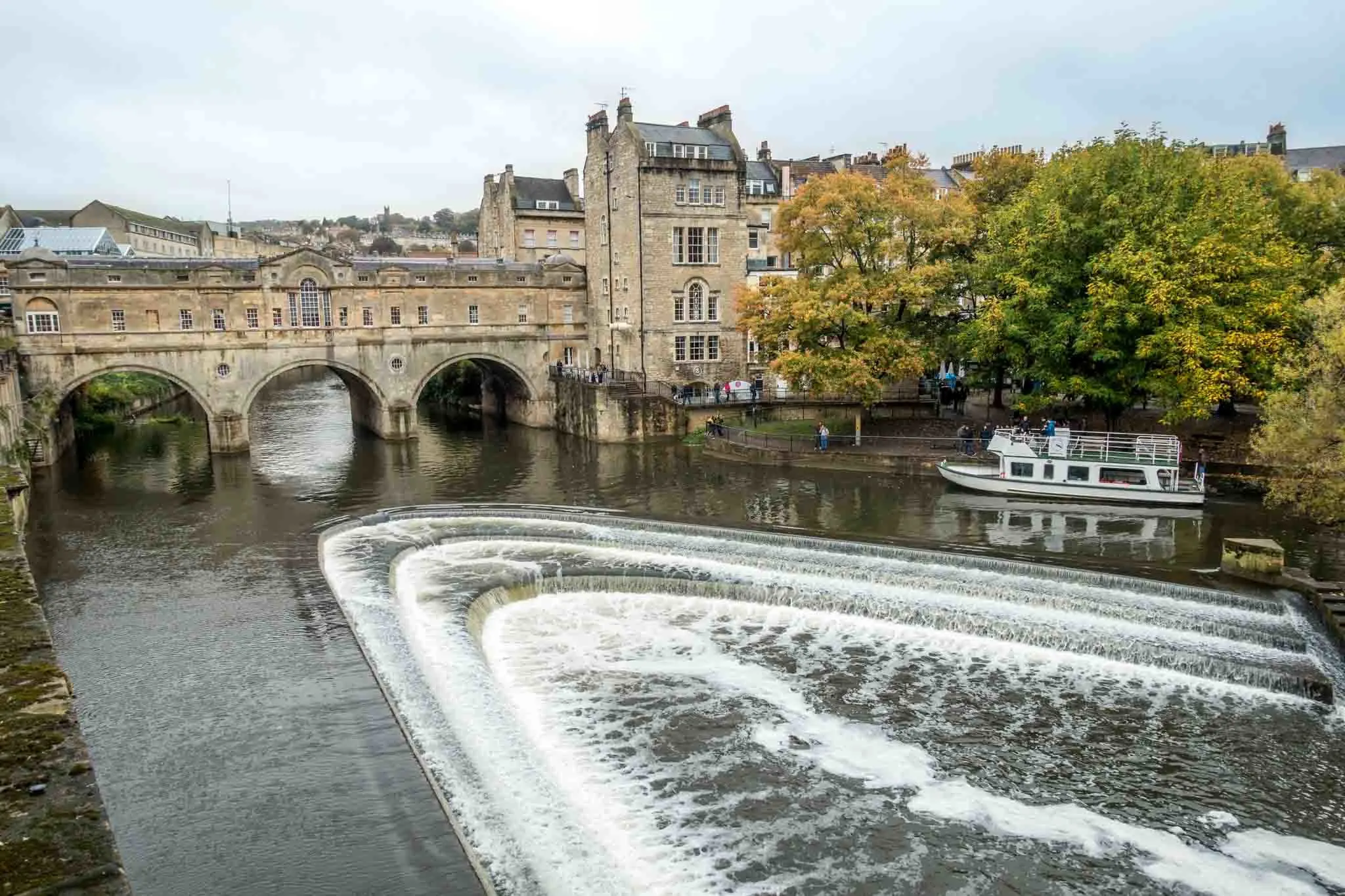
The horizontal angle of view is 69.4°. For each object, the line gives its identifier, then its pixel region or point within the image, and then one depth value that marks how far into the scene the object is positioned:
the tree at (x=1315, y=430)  23.19
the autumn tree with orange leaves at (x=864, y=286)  37.94
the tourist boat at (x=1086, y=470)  30.42
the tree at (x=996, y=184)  42.16
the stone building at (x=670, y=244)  46.75
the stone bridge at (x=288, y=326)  40.53
